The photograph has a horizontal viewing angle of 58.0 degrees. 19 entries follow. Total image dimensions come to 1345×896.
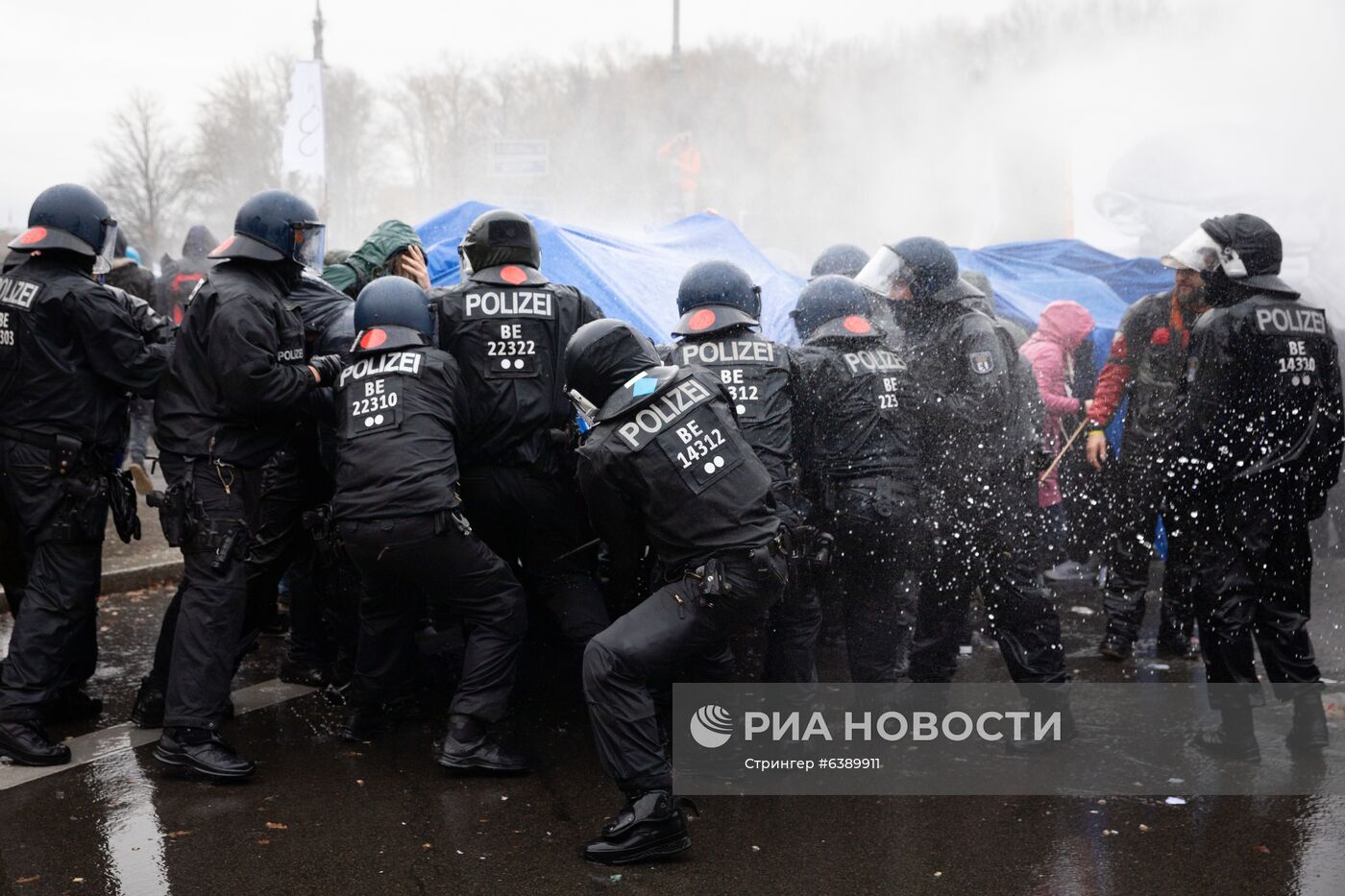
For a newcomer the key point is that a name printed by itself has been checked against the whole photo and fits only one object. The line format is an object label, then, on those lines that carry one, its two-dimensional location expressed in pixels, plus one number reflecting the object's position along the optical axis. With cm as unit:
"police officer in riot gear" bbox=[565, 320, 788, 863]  367
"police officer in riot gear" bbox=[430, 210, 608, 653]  461
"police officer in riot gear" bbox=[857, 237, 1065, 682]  480
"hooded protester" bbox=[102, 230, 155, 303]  773
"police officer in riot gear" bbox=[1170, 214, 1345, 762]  460
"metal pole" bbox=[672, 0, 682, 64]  1866
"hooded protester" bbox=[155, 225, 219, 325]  933
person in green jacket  565
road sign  1900
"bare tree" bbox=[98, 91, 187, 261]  2766
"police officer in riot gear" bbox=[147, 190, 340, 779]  432
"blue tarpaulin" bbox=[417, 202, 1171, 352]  660
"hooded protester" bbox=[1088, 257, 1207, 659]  602
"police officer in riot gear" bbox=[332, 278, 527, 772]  420
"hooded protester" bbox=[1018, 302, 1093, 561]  712
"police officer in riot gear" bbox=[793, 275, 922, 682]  488
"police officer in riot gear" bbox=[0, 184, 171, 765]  448
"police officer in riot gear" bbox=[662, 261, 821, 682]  471
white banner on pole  1827
